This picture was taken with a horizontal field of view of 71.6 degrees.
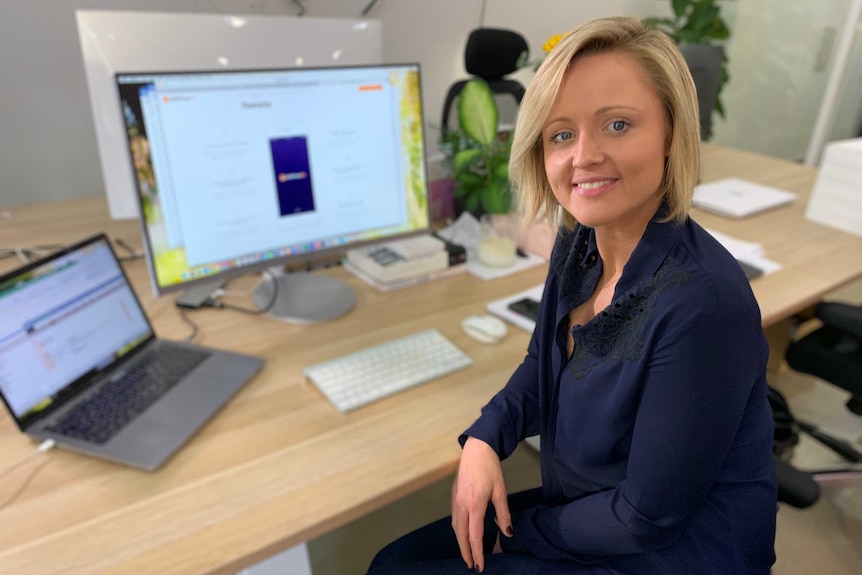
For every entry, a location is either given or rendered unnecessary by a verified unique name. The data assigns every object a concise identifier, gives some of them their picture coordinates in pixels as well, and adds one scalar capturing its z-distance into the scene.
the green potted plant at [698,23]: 3.56
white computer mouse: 1.18
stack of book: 1.40
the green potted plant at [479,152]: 1.42
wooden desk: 0.74
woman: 0.67
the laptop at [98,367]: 0.87
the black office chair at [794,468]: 0.97
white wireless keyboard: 1.01
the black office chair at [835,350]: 1.52
